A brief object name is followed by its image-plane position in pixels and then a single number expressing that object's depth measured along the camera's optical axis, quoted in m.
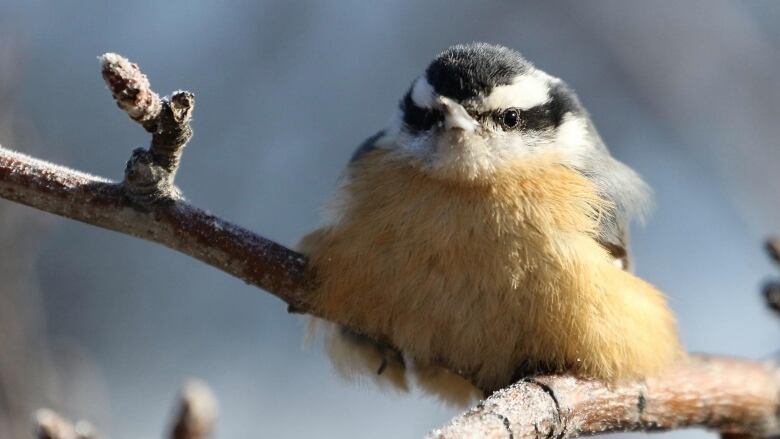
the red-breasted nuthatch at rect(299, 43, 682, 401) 1.99
